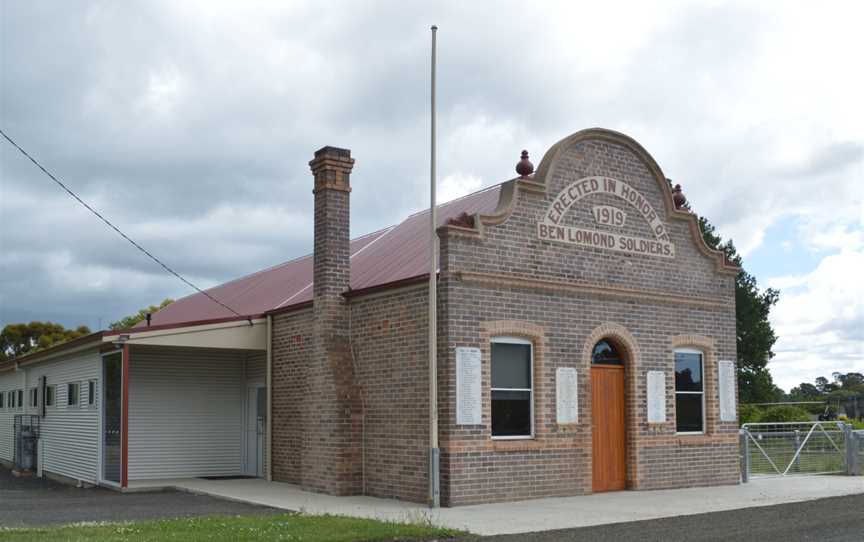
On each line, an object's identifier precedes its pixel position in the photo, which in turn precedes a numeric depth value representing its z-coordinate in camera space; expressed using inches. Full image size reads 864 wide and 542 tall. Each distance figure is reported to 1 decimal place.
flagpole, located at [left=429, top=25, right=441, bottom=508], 594.2
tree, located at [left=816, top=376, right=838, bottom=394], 3980.3
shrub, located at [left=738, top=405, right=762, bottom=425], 1448.1
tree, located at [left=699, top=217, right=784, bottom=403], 1935.3
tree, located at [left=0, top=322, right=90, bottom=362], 2516.0
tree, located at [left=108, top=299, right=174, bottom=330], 2177.7
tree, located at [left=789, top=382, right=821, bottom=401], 3003.7
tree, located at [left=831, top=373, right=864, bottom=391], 3939.5
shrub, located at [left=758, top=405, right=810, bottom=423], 1274.6
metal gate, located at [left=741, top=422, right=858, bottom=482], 847.1
